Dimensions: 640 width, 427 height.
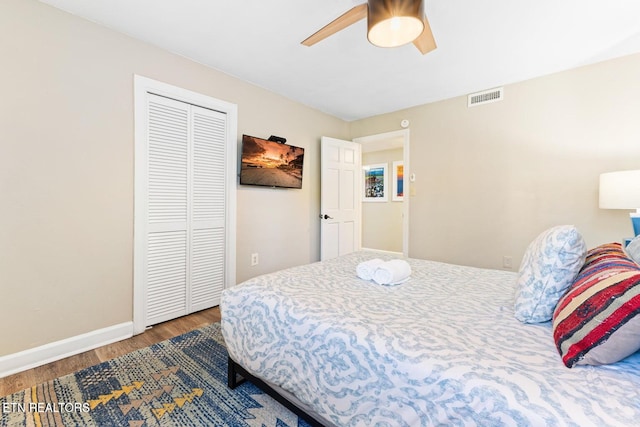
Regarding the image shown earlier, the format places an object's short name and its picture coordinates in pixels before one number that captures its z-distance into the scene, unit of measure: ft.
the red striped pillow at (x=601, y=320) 2.32
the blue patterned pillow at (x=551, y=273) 3.39
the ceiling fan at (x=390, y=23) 4.40
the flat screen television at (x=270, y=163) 9.57
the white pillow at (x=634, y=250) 3.83
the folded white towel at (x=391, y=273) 5.17
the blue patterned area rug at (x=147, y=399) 4.39
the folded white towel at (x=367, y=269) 5.44
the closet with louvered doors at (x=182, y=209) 7.72
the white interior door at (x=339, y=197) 12.52
